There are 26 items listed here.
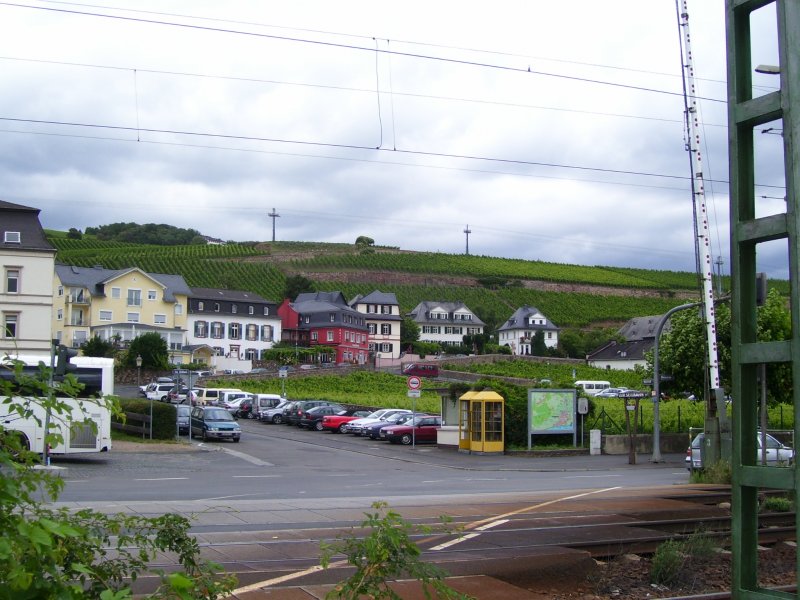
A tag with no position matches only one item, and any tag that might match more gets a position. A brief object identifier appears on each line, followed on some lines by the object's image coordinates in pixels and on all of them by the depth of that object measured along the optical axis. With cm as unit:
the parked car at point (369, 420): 4559
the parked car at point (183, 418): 4244
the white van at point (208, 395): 5556
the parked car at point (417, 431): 4234
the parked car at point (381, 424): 4375
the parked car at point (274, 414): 5284
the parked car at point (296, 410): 5047
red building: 11062
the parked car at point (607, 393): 6550
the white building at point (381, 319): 12331
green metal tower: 507
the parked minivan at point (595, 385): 7229
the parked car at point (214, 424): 4053
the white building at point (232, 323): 9656
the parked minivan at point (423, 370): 7400
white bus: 2556
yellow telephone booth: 3775
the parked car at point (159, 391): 6028
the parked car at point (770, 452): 2615
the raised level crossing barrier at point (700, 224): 2442
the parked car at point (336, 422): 4778
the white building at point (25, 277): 5628
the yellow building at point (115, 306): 8619
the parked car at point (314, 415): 4922
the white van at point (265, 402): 5531
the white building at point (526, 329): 12850
